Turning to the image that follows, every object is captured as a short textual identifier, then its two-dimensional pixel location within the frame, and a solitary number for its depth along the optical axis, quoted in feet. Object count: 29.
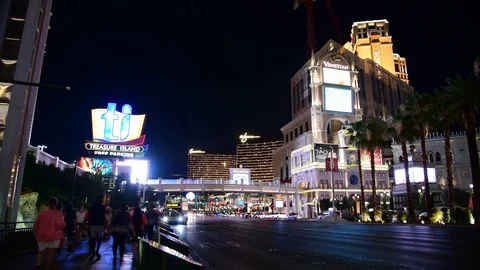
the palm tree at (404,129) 142.81
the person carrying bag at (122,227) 40.04
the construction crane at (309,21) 428.15
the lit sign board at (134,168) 212.64
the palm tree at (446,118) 116.16
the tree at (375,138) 175.32
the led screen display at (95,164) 190.60
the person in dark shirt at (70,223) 45.28
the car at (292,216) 250.16
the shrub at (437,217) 125.08
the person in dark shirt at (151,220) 59.11
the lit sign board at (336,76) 329.11
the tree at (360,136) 177.52
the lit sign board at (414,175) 214.69
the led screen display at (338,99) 318.04
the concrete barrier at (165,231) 29.75
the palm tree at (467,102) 108.17
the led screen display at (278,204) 332.80
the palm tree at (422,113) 128.98
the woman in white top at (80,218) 60.08
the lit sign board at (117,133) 171.94
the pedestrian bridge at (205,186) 253.85
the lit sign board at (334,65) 330.63
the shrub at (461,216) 114.11
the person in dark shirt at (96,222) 41.63
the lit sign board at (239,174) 319.76
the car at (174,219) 156.52
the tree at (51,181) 83.93
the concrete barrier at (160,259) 10.21
